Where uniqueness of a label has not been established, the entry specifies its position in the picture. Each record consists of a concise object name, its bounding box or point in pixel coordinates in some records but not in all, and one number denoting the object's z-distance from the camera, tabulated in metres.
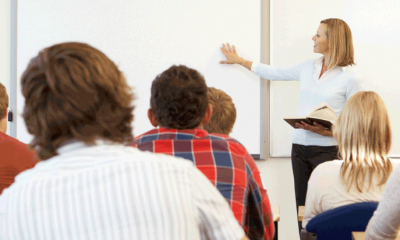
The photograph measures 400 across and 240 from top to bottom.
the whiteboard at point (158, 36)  4.92
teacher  4.53
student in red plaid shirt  3.27
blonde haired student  3.53
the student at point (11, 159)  3.81
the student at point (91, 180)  2.40
